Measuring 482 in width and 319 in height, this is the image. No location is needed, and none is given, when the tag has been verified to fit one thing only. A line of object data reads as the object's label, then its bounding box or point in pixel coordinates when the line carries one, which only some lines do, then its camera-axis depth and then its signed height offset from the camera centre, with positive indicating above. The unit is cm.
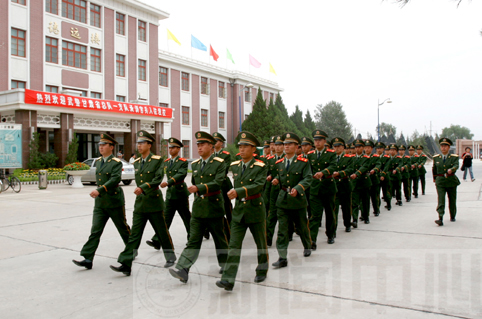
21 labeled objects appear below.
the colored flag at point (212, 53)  3931 +1020
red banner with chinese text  2291 +349
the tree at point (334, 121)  6750 +606
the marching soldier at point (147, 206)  500 -64
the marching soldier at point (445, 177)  809 -43
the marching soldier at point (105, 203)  527 -60
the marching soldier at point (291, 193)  536 -49
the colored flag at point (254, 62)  4312 +1028
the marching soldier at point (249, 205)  454 -56
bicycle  1611 -100
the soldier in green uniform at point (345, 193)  770 -71
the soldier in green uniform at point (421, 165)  1381 -31
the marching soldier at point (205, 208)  459 -60
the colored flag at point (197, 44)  3735 +1065
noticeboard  1714 +55
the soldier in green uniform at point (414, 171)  1332 -50
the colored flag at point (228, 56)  4194 +1064
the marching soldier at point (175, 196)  629 -61
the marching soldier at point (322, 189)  656 -55
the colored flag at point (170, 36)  3491 +1058
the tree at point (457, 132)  13954 +846
